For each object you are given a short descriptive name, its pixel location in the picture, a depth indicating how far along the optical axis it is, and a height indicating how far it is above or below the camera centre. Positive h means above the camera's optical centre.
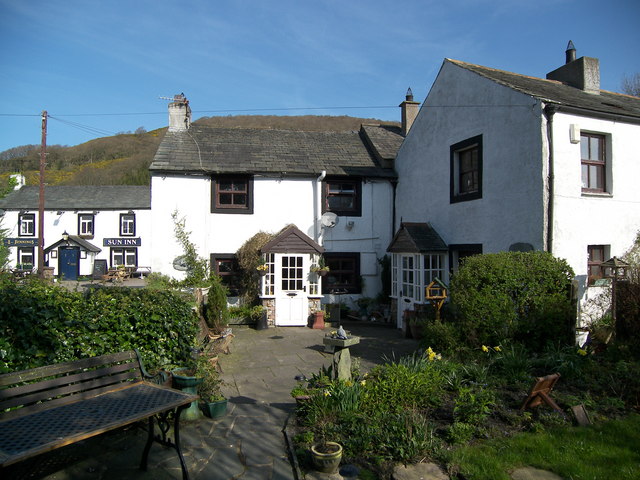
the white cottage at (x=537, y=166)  9.40 +2.12
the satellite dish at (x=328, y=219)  14.98 +1.05
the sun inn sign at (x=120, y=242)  31.92 +0.40
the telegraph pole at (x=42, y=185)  22.05 +3.52
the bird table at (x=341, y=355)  5.96 -1.62
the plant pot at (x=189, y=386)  5.41 -1.89
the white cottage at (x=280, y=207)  13.84 +1.48
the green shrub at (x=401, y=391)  5.43 -2.00
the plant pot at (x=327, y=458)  4.14 -2.16
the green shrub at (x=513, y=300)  7.80 -1.04
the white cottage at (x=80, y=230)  31.17 +1.32
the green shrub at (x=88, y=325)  5.00 -1.09
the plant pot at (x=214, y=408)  5.59 -2.25
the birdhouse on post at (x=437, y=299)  10.05 -1.31
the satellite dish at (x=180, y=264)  14.07 -0.59
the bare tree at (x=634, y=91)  26.27 +10.35
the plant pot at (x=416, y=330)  11.39 -2.34
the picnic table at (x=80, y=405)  3.34 -1.59
